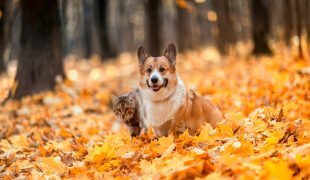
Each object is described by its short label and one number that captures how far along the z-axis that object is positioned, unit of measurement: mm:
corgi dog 6055
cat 7172
